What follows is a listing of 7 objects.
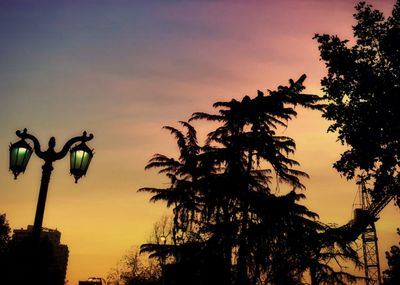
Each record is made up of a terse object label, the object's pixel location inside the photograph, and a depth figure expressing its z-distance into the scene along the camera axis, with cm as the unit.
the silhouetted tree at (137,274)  6780
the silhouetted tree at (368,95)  1711
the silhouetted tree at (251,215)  1277
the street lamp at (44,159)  590
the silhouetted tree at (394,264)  3959
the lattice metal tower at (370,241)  4802
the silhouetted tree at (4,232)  5234
